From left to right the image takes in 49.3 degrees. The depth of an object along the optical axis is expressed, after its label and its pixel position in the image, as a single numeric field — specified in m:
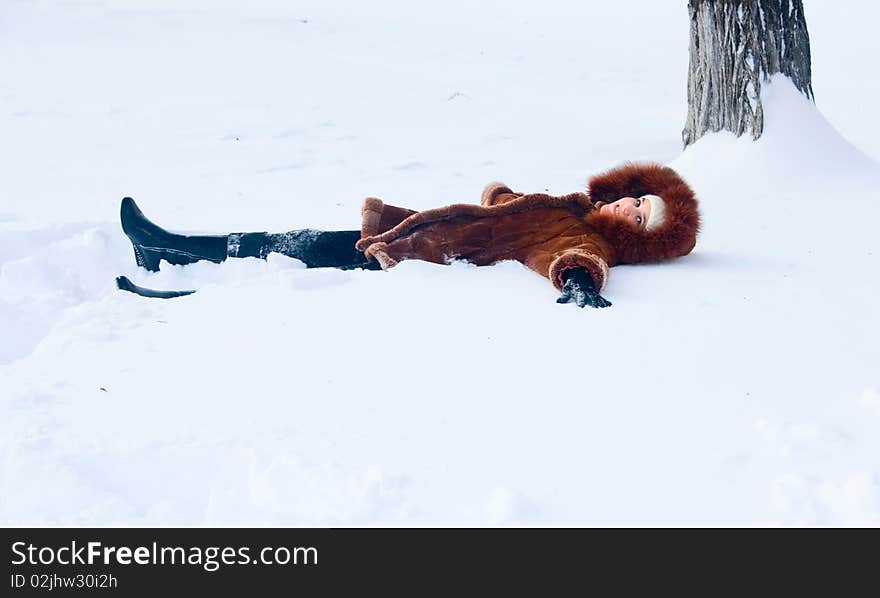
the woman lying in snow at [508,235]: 4.23
